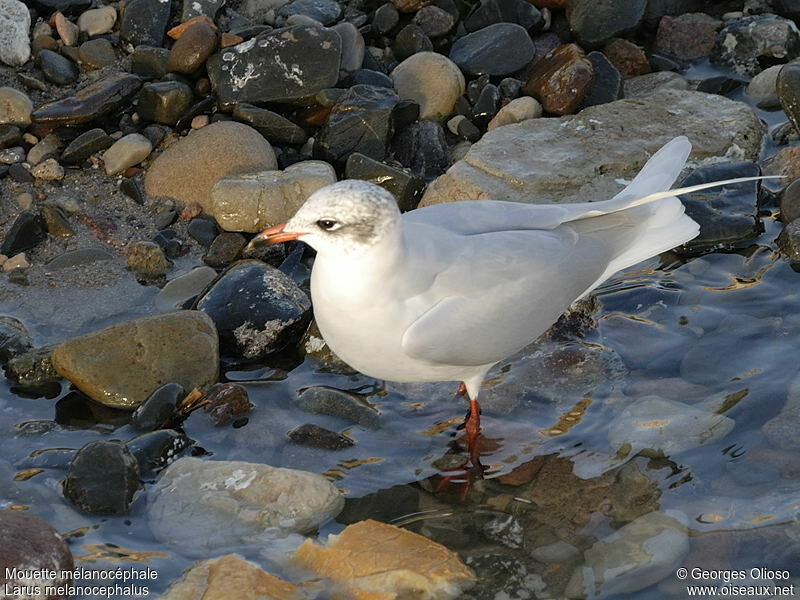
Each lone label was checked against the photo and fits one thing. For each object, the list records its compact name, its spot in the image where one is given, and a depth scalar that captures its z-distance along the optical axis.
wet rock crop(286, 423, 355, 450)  11.73
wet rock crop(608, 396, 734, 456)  11.62
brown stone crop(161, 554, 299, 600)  9.46
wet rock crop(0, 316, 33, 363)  12.63
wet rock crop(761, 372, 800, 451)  11.44
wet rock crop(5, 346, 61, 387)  12.35
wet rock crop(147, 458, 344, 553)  10.43
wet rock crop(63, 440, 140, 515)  10.59
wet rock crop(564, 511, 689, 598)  10.04
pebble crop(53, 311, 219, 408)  12.07
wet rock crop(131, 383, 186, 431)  11.73
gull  10.00
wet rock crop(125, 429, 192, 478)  11.16
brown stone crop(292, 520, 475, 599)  9.73
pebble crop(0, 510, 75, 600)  9.19
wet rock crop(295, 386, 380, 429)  12.14
